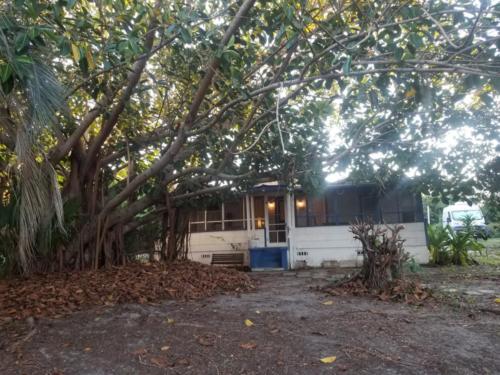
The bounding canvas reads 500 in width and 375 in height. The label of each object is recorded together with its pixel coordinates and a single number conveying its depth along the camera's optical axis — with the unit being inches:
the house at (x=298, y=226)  478.0
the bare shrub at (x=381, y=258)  267.6
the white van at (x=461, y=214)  806.5
